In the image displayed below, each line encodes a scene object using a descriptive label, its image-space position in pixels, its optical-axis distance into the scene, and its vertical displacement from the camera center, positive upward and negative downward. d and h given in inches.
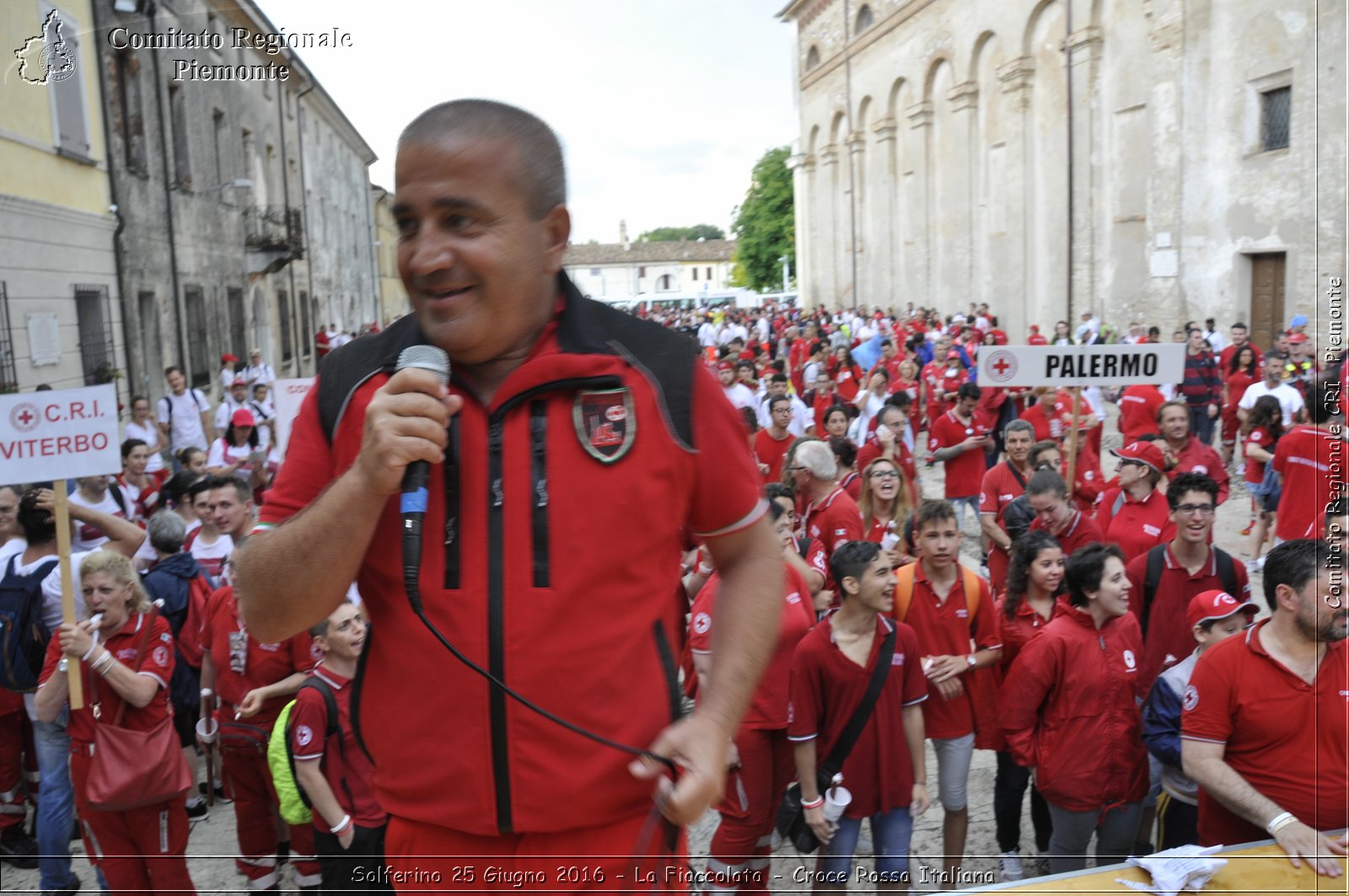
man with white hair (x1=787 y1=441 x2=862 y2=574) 269.1 -39.8
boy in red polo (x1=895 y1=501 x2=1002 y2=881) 210.1 -59.5
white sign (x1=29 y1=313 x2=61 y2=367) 528.1 +18.7
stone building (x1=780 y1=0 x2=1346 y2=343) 815.1 +177.3
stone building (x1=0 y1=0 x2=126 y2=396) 506.6 +87.1
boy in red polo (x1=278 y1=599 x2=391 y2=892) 176.4 -67.2
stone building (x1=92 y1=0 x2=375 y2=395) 690.2 +147.2
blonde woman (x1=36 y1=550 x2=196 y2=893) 185.0 -58.0
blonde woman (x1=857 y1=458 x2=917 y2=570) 287.9 -43.7
